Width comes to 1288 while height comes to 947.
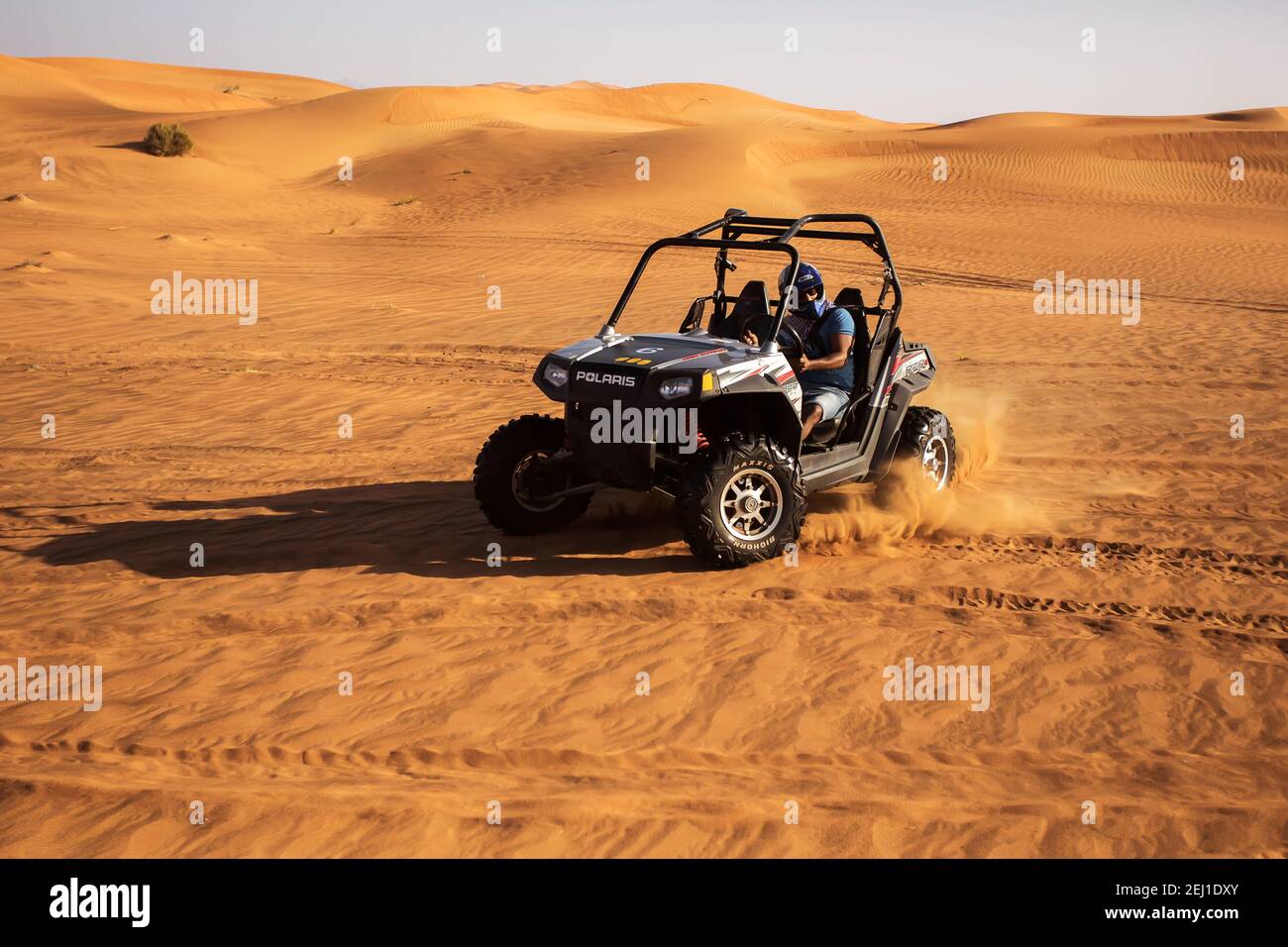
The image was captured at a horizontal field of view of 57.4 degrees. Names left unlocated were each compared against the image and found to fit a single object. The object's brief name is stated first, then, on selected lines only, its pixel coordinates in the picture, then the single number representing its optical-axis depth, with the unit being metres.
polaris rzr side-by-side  5.86
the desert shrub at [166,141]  31.92
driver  6.64
